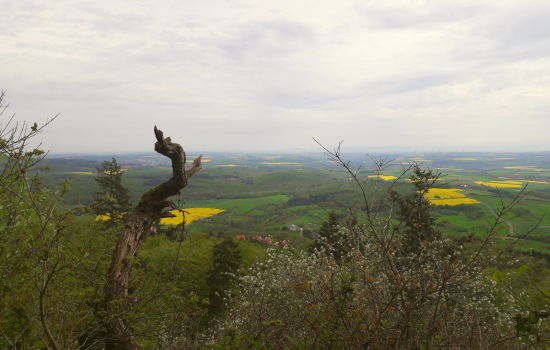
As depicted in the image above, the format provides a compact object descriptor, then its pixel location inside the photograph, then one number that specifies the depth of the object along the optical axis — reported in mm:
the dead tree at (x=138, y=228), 4246
